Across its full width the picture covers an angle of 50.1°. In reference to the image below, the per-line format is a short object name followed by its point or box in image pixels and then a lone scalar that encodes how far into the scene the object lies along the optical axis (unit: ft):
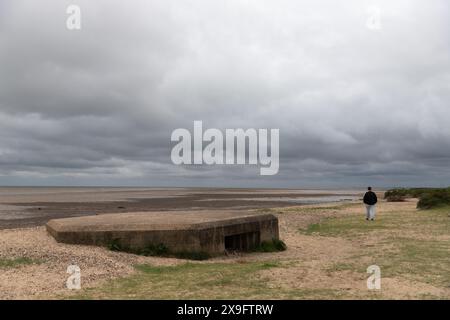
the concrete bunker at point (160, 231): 40.70
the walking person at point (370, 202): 70.69
